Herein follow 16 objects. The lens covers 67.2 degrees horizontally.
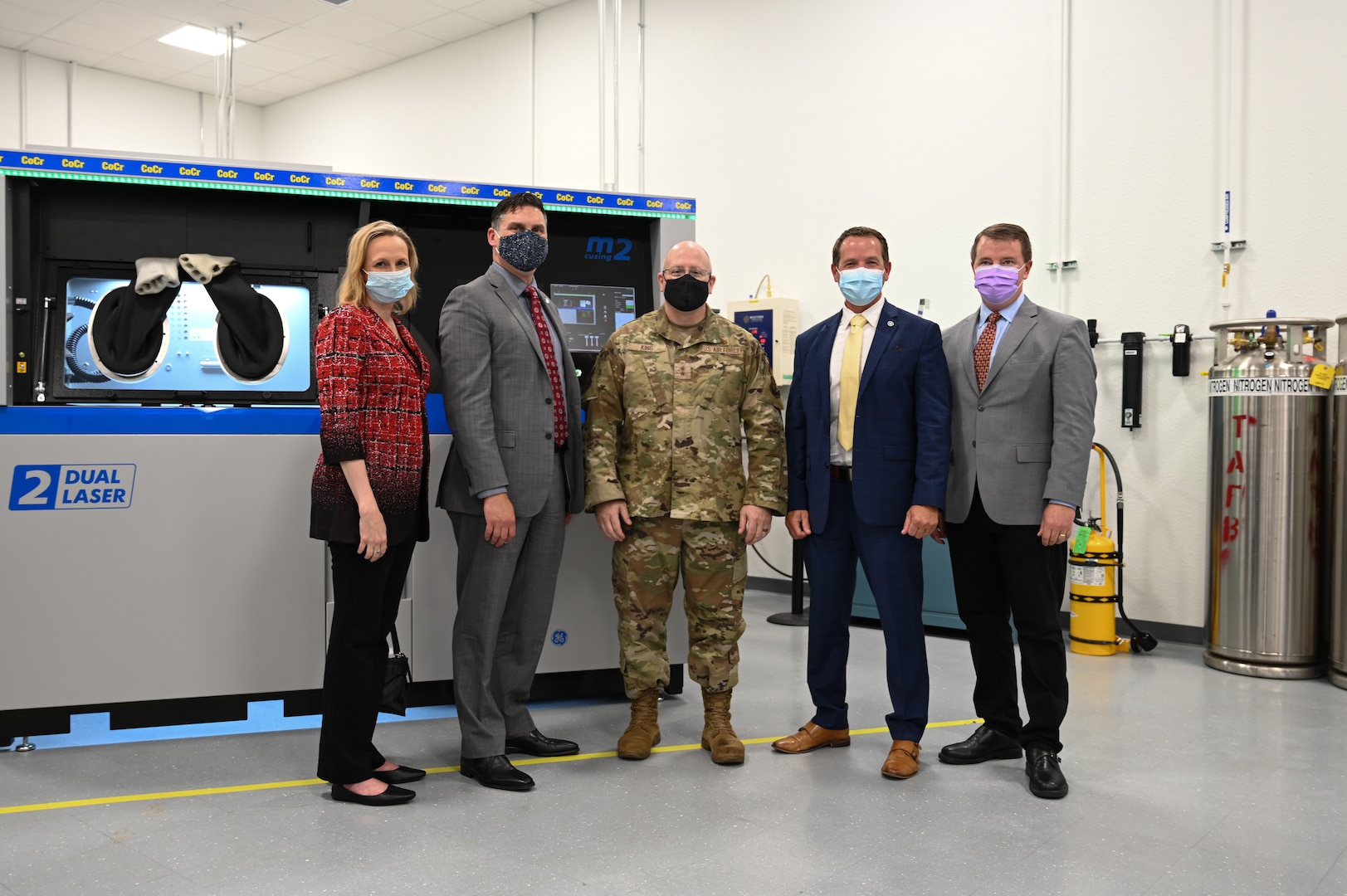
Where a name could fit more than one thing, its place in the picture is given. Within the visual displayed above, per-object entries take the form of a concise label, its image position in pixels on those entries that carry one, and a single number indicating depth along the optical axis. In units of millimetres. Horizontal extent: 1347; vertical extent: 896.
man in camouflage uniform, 3121
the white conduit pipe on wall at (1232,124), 4883
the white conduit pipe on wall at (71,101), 8898
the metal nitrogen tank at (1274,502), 4469
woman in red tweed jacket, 2609
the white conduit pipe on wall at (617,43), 5820
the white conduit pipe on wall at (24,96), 8539
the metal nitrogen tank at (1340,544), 4297
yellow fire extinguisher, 4949
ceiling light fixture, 8297
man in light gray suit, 2916
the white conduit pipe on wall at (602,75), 5918
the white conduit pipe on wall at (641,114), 6941
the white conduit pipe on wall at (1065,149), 5402
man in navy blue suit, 3016
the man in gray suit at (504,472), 2906
